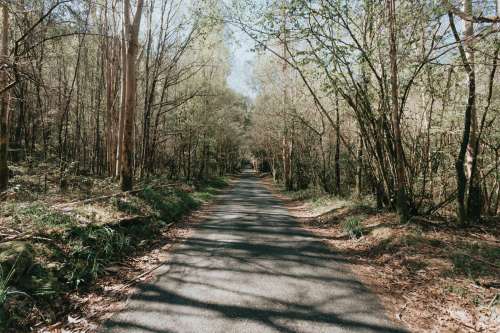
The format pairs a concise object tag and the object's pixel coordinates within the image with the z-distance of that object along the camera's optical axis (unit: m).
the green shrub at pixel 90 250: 4.32
